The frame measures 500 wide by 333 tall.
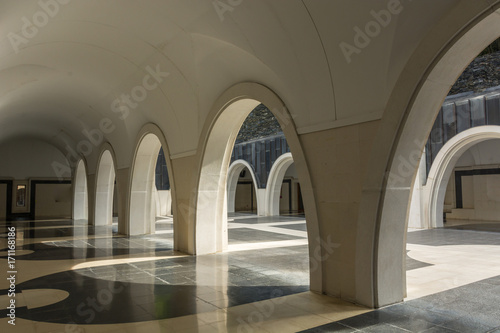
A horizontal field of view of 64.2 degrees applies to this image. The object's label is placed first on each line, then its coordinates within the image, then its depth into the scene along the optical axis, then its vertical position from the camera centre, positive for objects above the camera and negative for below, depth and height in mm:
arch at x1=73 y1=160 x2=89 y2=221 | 23688 -7
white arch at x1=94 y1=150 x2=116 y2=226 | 19234 +118
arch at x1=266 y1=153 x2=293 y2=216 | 24630 +410
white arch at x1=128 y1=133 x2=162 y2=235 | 14516 +70
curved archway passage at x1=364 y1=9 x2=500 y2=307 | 4898 +194
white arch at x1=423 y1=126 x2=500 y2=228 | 16297 +335
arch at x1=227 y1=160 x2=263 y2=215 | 29234 +850
